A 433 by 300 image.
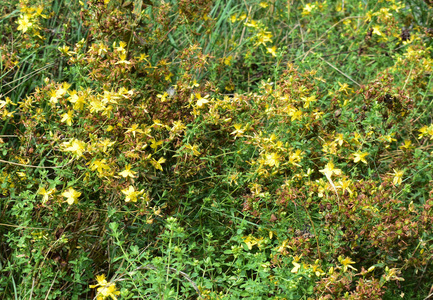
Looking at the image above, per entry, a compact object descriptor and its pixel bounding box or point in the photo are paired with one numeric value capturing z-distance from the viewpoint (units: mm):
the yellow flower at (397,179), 2605
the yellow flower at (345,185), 2418
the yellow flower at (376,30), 3812
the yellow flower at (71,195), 2342
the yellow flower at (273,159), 2533
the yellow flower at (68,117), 2506
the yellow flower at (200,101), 2586
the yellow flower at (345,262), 2303
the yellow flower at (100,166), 2312
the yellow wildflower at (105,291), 2119
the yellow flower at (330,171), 2510
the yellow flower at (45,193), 2368
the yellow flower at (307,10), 3946
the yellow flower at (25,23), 3090
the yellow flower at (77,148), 2316
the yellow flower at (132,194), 2291
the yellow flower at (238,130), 2586
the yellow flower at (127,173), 2334
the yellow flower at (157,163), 2473
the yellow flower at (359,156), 2666
